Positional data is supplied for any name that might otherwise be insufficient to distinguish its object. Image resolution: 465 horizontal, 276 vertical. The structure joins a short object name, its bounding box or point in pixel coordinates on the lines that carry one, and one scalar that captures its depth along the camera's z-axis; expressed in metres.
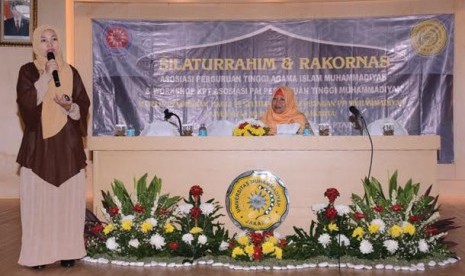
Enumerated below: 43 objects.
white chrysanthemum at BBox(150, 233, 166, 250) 4.29
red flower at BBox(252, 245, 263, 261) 4.16
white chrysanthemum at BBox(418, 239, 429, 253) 4.18
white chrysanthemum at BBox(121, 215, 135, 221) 4.39
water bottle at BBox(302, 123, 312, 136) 5.24
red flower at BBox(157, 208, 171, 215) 4.47
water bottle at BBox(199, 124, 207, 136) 5.35
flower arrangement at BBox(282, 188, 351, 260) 4.29
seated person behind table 6.62
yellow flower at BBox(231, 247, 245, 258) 4.21
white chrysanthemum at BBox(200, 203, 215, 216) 4.51
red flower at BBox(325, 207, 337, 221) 4.32
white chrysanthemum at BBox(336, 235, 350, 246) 4.30
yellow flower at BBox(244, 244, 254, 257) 4.19
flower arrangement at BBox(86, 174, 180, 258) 4.35
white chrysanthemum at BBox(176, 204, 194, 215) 4.49
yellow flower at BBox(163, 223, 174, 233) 4.38
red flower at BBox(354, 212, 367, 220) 4.33
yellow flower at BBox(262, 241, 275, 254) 4.21
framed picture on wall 8.91
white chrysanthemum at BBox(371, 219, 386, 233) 4.26
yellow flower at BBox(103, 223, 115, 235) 4.40
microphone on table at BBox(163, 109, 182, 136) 5.36
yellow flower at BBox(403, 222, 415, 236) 4.18
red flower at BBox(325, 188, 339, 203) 4.37
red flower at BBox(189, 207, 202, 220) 4.41
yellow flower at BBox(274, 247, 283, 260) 4.22
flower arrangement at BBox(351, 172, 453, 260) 4.21
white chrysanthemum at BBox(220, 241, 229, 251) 4.38
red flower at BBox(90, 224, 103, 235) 4.45
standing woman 4.03
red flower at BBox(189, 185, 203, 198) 4.48
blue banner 8.89
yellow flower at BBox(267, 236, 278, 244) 4.28
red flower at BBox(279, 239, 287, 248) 4.34
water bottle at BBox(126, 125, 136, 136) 5.26
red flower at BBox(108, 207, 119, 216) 4.40
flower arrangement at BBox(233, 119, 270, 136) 5.03
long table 4.80
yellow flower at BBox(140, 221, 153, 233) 4.32
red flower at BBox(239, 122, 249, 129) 5.13
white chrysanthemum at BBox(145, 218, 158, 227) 4.36
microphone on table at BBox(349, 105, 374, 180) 4.65
